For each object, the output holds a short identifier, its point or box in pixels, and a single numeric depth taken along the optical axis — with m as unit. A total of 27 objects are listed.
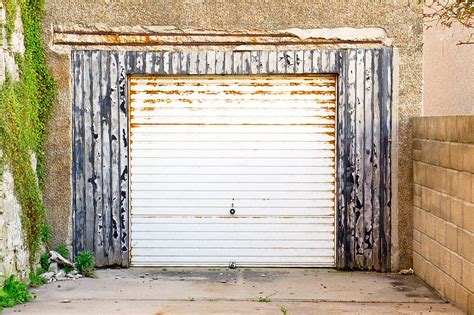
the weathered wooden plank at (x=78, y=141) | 9.41
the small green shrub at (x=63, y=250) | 9.30
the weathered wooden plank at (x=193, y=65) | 9.41
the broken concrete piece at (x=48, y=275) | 8.84
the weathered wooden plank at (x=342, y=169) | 9.38
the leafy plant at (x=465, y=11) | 6.86
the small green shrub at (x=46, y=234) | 9.16
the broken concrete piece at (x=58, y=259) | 9.16
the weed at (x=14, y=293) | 7.47
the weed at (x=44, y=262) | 9.11
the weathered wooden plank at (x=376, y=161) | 9.38
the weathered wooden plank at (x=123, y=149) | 9.41
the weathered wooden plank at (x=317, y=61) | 9.38
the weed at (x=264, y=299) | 7.70
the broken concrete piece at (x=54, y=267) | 9.07
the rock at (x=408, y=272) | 9.34
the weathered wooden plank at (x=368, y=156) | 9.38
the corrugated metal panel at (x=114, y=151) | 9.41
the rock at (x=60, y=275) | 8.91
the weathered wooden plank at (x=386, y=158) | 9.38
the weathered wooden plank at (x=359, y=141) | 9.38
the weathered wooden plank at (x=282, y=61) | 9.37
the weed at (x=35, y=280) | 8.51
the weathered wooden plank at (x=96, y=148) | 9.41
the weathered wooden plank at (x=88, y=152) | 9.41
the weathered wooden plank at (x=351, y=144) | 9.38
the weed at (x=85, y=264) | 9.12
